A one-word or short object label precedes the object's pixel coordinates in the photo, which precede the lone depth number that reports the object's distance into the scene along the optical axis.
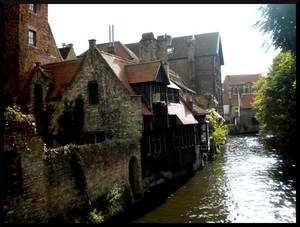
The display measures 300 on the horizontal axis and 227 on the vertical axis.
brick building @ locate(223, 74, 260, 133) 64.31
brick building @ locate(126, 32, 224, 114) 45.62
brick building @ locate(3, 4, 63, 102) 22.42
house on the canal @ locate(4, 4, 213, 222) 9.16
